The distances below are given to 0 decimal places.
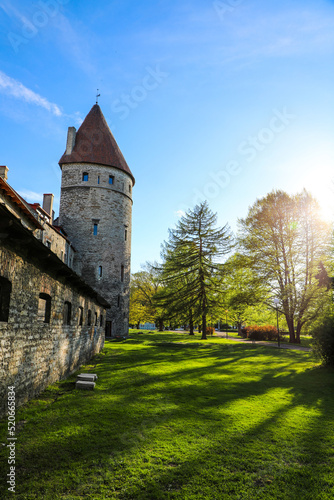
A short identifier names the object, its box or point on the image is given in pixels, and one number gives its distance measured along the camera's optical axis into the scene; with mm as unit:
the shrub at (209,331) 40500
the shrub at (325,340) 12570
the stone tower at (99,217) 31297
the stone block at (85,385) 8883
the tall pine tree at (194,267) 30700
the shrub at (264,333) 32031
